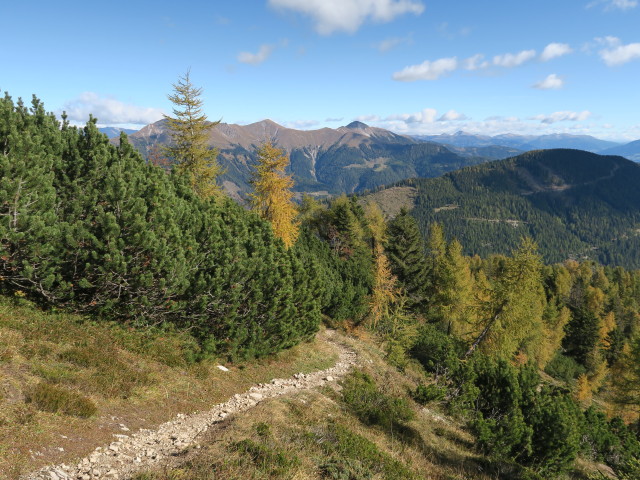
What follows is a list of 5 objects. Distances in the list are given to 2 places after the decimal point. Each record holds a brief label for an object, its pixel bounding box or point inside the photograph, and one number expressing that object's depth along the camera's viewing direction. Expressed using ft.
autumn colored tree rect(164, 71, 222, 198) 97.40
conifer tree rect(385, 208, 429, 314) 157.38
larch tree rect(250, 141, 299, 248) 87.56
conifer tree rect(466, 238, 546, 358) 90.12
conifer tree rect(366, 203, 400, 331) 100.17
